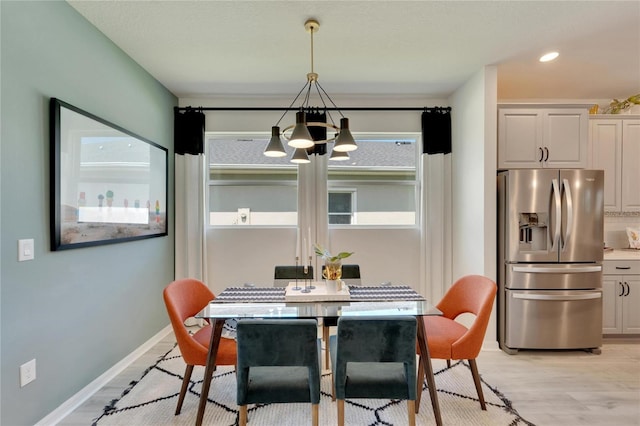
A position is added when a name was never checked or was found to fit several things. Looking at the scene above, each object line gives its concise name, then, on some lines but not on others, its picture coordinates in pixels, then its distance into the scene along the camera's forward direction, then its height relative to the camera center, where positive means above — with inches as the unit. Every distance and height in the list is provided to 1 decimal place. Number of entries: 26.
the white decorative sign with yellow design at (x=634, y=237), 138.2 -10.5
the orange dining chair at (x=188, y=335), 74.9 -30.2
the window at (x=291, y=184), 152.1 +13.8
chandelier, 75.2 +17.9
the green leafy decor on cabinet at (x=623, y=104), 138.3 +47.6
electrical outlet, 69.5 -35.5
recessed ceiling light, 110.4 +55.0
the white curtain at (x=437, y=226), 145.6 -6.1
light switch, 68.9 -8.3
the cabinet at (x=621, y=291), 123.8 -30.4
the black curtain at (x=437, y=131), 145.3 +37.3
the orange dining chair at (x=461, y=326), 78.5 -31.0
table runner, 84.6 -22.8
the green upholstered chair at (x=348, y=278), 101.5 -22.0
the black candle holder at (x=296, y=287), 90.9 -21.5
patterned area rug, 78.5 -51.3
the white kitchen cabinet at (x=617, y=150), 132.3 +26.2
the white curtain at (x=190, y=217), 142.9 -2.0
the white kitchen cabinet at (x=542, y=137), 120.3 +28.6
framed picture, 78.7 +9.2
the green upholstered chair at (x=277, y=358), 59.4 -27.4
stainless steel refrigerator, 112.9 -17.2
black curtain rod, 146.0 +48.1
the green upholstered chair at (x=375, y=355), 61.0 -27.6
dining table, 72.7 -23.0
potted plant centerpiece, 89.2 -15.1
